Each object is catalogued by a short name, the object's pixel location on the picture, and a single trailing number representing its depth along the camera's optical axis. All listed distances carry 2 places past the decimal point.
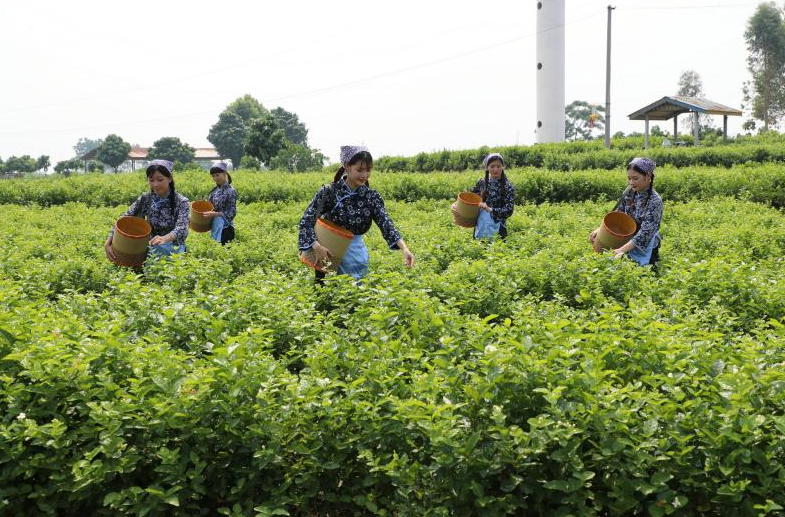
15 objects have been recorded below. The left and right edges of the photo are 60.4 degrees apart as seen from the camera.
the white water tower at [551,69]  38.84
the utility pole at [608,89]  25.97
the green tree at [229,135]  85.88
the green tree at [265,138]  50.44
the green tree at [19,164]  80.38
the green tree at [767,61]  55.50
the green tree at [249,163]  44.22
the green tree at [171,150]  79.44
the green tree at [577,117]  97.25
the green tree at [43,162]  80.69
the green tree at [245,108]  89.62
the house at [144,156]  87.25
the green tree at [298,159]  40.38
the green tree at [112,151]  79.75
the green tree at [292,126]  90.24
